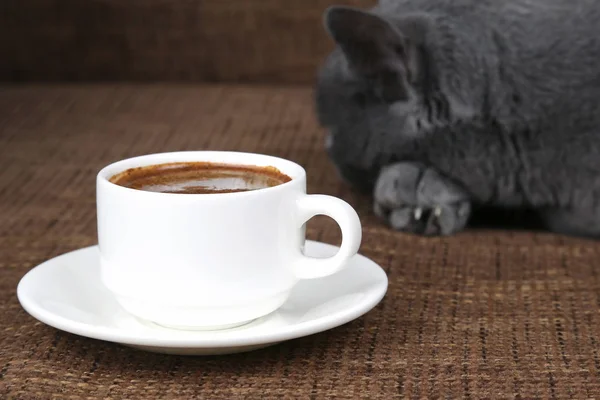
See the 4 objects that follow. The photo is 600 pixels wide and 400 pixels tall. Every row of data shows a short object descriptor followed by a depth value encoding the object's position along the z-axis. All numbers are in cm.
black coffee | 65
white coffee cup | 62
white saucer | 60
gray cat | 80
